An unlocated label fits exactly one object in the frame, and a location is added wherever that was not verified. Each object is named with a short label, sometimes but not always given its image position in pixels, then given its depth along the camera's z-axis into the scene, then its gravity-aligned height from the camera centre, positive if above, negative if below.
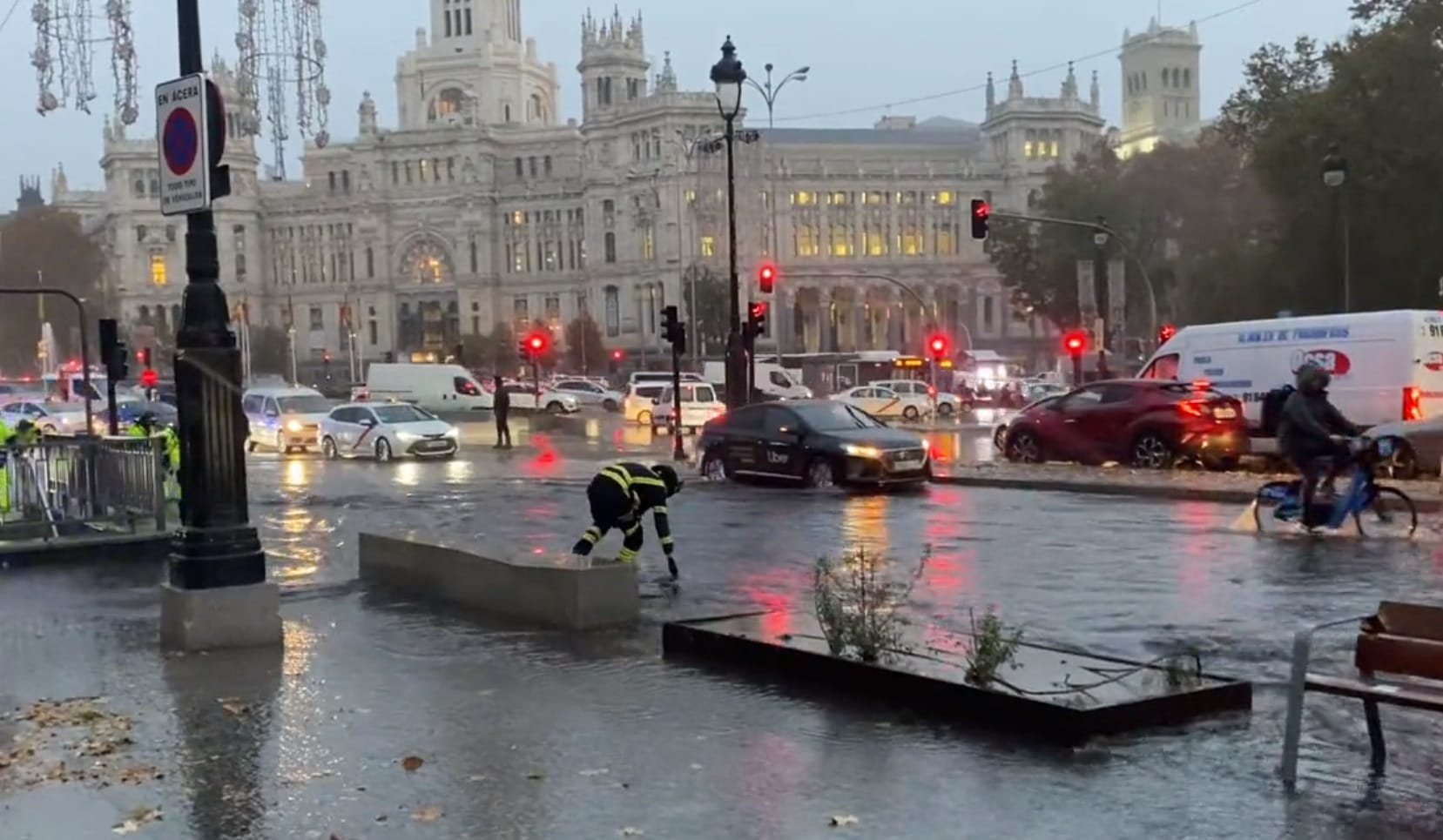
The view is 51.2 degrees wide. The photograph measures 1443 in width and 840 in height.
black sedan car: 23.34 -1.36
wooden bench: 6.25 -1.38
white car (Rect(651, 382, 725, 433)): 49.53 -1.36
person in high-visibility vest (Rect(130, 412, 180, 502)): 17.94 -0.80
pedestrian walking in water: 40.78 -1.16
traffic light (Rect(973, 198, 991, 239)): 39.69 +3.71
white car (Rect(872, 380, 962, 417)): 57.25 -1.21
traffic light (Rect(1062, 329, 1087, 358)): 42.84 +0.36
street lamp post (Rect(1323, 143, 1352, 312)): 29.88 +3.43
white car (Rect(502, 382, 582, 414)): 67.31 -1.36
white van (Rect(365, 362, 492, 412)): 69.94 -0.59
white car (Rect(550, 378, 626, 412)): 73.06 -1.24
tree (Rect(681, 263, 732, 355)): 115.00 +3.94
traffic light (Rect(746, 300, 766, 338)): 32.78 +0.96
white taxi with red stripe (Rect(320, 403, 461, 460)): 36.56 -1.42
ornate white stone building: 142.25 +15.97
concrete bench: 10.80 -1.63
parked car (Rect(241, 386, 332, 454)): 40.88 -1.08
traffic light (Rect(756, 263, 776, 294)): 40.62 +2.35
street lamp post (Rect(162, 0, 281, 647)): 10.05 -0.45
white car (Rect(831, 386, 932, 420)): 54.56 -1.58
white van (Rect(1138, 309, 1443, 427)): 24.23 -0.20
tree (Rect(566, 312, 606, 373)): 130.00 +2.07
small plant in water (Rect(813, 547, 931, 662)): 8.48 -1.51
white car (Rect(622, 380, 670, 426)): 55.22 -1.24
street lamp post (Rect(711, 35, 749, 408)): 27.08 +3.75
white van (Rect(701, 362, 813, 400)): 66.19 -0.81
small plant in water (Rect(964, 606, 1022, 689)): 7.68 -1.52
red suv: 24.31 -1.22
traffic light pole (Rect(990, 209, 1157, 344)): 42.26 +3.75
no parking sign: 9.84 +1.57
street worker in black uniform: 11.98 -1.04
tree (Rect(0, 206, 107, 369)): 97.38 +7.85
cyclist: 15.20 -0.85
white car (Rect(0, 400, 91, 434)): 45.91 -0.90
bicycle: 15.34 -1.65
